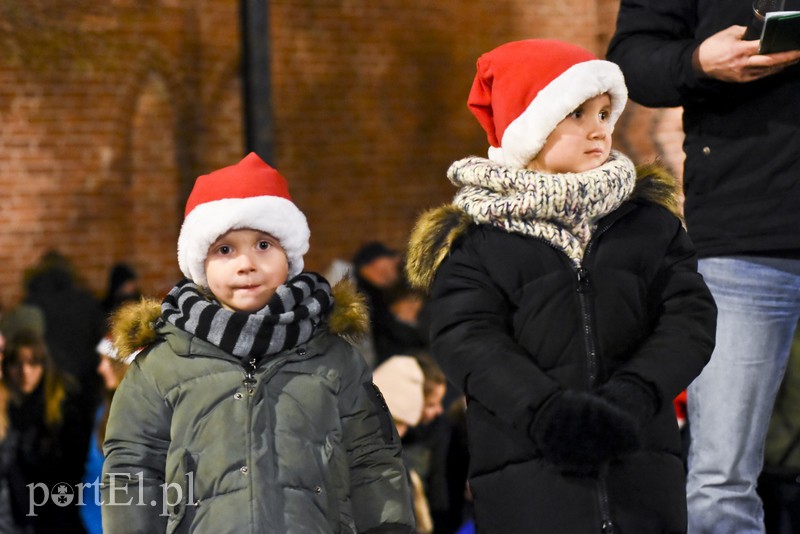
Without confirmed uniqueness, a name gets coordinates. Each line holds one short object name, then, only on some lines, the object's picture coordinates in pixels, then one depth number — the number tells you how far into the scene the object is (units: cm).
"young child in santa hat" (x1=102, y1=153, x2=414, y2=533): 541
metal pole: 1324
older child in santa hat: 522
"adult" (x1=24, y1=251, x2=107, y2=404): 1325
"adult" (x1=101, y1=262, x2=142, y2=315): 1655
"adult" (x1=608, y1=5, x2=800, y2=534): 587
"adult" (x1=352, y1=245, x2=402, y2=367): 1588
